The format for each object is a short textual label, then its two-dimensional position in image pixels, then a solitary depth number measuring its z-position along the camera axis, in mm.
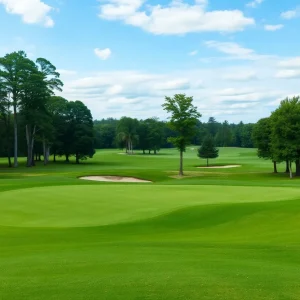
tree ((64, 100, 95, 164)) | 85500
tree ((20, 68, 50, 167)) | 66062
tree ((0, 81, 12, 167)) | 64625
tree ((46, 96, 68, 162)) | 82438
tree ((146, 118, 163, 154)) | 138088
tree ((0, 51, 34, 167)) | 64312
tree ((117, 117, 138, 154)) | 131875
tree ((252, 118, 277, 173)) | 60344
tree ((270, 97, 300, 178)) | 54000
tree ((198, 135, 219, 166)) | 79250
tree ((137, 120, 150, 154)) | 139125
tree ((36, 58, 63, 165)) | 71244
